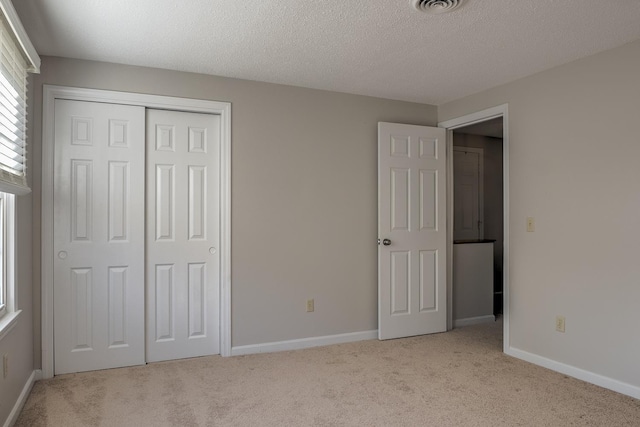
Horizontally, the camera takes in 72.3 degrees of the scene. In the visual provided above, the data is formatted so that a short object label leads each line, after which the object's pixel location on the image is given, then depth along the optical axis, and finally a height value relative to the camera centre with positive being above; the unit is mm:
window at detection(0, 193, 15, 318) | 2416 -198
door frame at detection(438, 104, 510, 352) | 3621 +237
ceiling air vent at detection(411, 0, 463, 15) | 2262 +1103
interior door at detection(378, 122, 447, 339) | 4016 -142
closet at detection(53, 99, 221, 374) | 3113 -142
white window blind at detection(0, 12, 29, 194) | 2088 +550
